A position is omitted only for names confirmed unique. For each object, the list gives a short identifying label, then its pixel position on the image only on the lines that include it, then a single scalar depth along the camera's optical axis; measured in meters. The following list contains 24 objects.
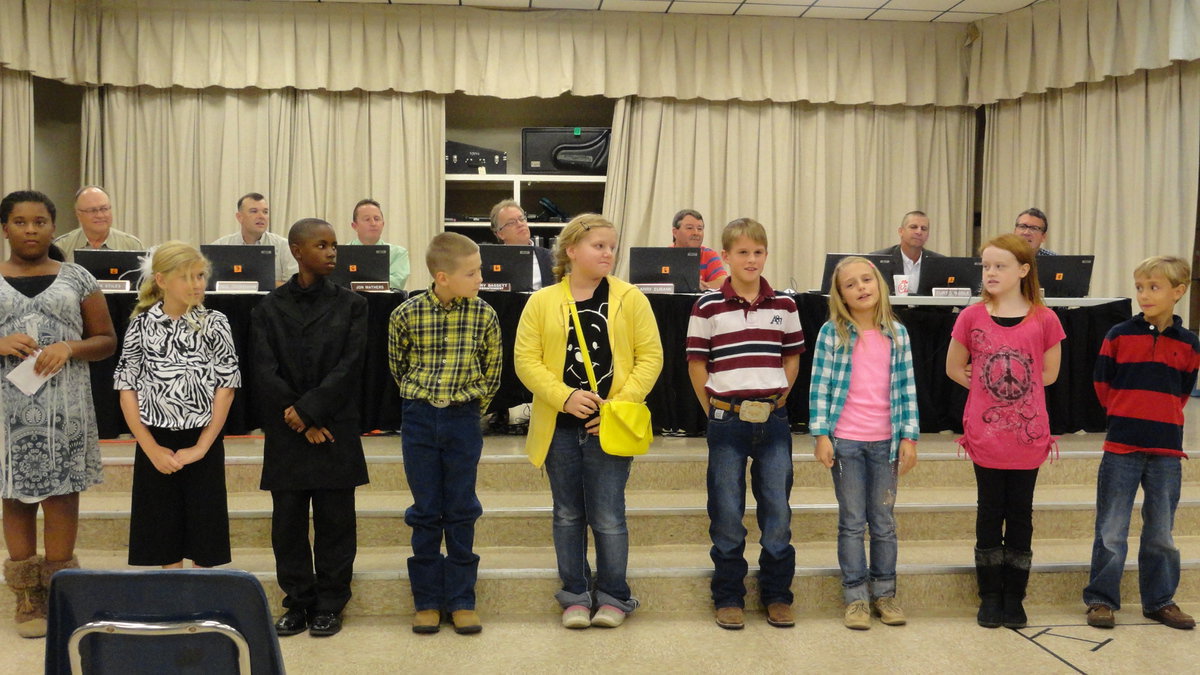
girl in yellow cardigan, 3.03
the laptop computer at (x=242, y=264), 4.41
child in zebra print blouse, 2.91
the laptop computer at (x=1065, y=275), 4.79
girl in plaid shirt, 3.11
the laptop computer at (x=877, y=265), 4.73
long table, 4.27
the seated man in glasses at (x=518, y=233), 5.07
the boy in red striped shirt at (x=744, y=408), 3.11
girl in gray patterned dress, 2.98
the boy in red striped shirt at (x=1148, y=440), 3.13
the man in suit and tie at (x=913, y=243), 5.75
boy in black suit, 2.99
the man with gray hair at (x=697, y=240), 5.23
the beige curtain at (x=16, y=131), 6.34
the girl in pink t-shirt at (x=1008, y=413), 3.10
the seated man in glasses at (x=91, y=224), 5.16
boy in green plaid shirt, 3.02
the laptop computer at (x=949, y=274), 4.75
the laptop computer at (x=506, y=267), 4.48
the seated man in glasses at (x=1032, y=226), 5.50
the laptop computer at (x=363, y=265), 4.44
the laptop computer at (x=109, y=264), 4.47
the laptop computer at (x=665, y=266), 4.58
